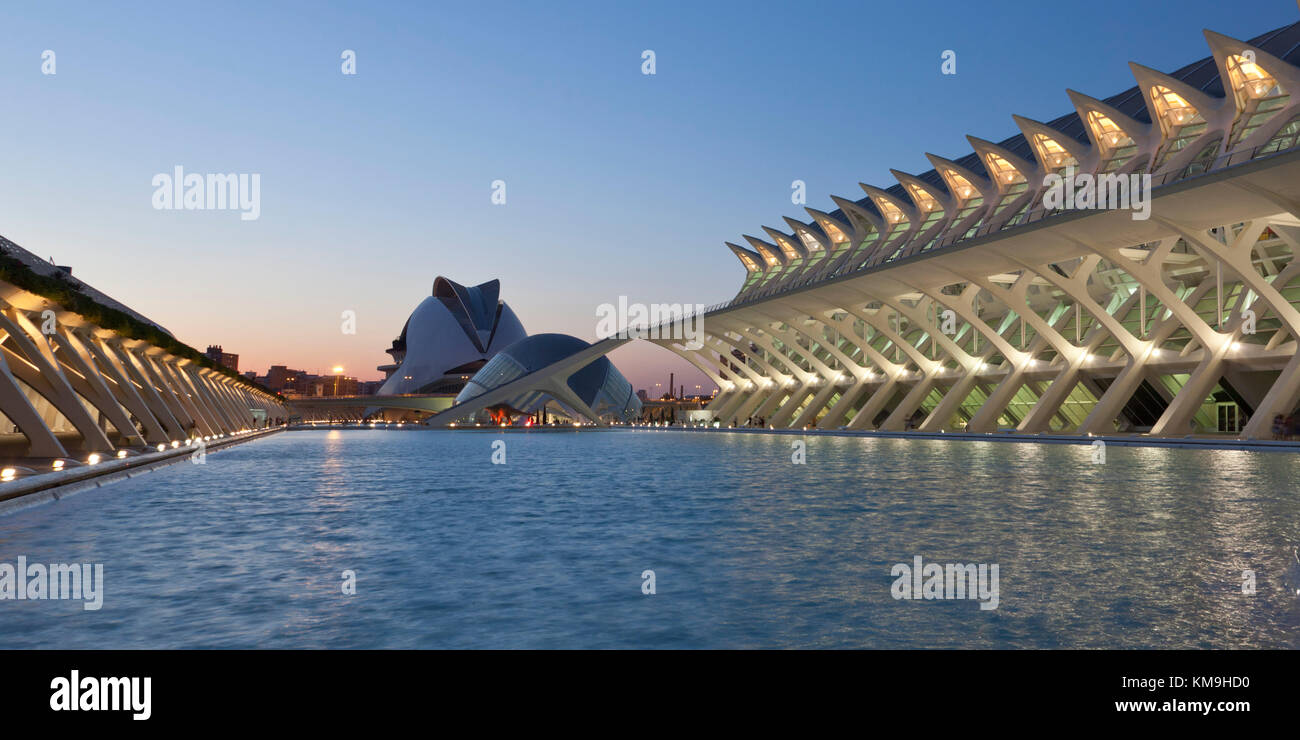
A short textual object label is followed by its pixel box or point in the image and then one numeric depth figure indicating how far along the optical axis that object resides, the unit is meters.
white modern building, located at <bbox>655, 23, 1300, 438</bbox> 28.70
